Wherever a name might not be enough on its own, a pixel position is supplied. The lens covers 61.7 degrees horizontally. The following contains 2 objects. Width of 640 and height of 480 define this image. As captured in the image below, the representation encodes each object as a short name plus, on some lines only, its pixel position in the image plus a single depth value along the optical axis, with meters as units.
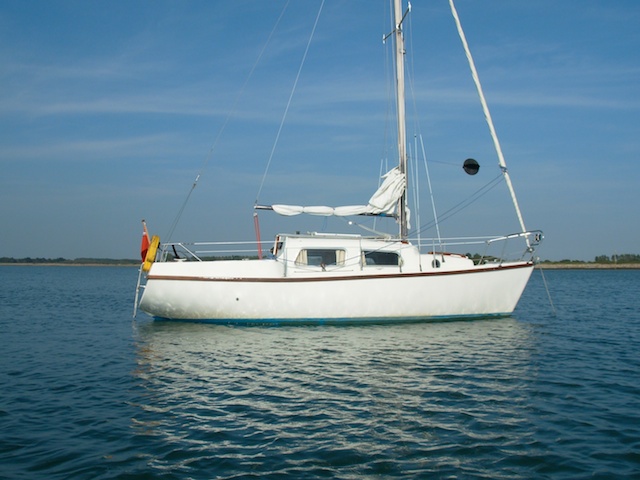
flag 18.37
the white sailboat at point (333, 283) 17.36
